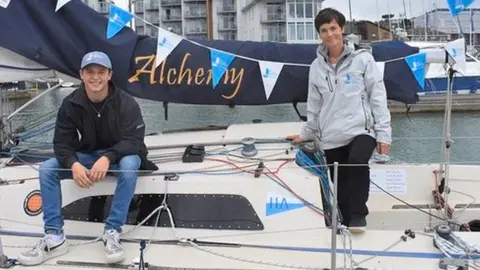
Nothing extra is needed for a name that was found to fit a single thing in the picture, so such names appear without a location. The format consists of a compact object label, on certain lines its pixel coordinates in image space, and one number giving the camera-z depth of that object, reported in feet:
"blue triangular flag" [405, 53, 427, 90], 15.39
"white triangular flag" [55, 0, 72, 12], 14.16
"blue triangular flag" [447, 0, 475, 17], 13.54
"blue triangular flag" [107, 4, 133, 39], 14.53
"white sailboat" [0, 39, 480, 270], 10.55
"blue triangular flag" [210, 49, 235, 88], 15.02
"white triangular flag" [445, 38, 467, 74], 14.02
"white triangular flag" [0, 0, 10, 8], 13.91
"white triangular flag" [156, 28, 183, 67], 14.76
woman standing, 11.60
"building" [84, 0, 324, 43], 155.63
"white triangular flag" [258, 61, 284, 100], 15.16
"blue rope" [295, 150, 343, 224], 12.16
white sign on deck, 15.60
